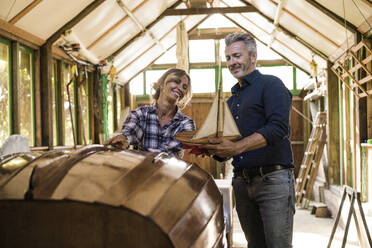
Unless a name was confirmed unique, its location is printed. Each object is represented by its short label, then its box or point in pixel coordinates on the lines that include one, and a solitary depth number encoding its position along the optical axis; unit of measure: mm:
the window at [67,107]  6375
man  1703
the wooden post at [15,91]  4586
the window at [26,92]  4918
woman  2041
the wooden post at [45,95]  5383
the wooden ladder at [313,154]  7672
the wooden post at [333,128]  7141
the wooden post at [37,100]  5270
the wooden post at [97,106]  7730
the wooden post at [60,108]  6164
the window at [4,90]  4348
